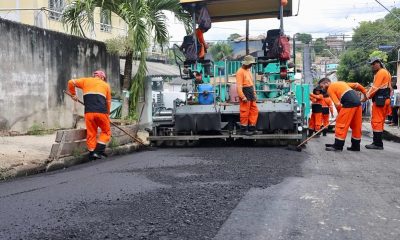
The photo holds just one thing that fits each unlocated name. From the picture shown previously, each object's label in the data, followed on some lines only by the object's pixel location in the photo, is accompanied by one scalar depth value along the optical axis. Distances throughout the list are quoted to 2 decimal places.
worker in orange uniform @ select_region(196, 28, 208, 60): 8.17
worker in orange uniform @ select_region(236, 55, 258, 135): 7.42
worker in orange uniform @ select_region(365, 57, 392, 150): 7.93
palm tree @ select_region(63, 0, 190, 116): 9.98
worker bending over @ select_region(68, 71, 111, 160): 6.91
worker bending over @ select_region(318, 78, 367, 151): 7.56
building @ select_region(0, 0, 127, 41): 15.40
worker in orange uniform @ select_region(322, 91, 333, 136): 11.51
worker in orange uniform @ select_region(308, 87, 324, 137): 11.30
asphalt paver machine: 7.54
